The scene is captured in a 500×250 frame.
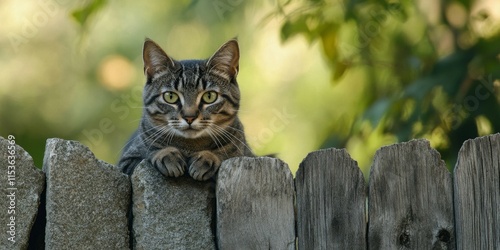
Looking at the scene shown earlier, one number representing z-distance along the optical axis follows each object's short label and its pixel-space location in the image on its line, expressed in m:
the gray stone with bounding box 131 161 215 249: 6.34
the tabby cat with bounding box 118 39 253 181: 7.58
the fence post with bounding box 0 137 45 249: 6.11
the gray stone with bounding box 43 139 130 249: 6.16
